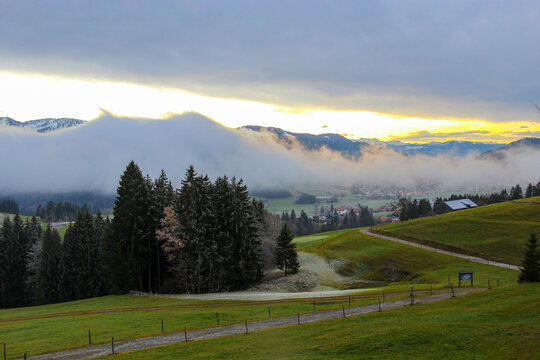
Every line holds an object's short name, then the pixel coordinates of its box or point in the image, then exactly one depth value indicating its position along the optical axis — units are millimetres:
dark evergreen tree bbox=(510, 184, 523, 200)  150012
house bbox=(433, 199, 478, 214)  134212
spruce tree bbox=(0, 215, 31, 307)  83812
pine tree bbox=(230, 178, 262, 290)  64688
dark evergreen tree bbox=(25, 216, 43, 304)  80062
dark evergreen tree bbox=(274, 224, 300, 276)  71125
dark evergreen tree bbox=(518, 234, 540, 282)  40781
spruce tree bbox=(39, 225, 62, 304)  78375
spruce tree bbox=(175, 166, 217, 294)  62594
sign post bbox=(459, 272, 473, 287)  47562
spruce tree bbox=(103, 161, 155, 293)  64062
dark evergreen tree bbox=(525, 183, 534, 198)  161775
